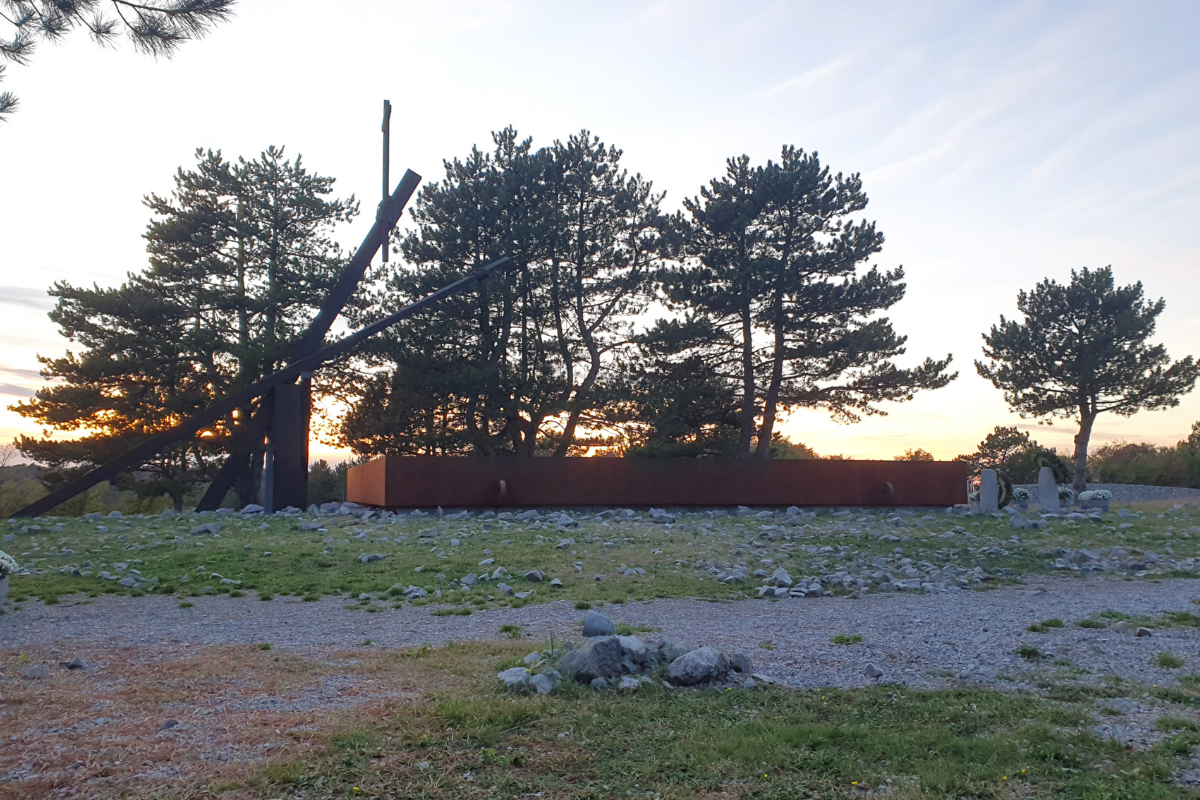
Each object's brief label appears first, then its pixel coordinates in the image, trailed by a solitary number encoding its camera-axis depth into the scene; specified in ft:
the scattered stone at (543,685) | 16.39
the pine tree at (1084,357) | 121.90
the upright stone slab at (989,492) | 73.10
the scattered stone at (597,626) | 21.24
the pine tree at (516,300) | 92.48
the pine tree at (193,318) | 90.84
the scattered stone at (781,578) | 32.58
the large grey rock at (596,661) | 17.06
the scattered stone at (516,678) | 16.60
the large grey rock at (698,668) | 16.97
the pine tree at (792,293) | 89.66
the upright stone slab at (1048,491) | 73.97
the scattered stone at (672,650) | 18.24
